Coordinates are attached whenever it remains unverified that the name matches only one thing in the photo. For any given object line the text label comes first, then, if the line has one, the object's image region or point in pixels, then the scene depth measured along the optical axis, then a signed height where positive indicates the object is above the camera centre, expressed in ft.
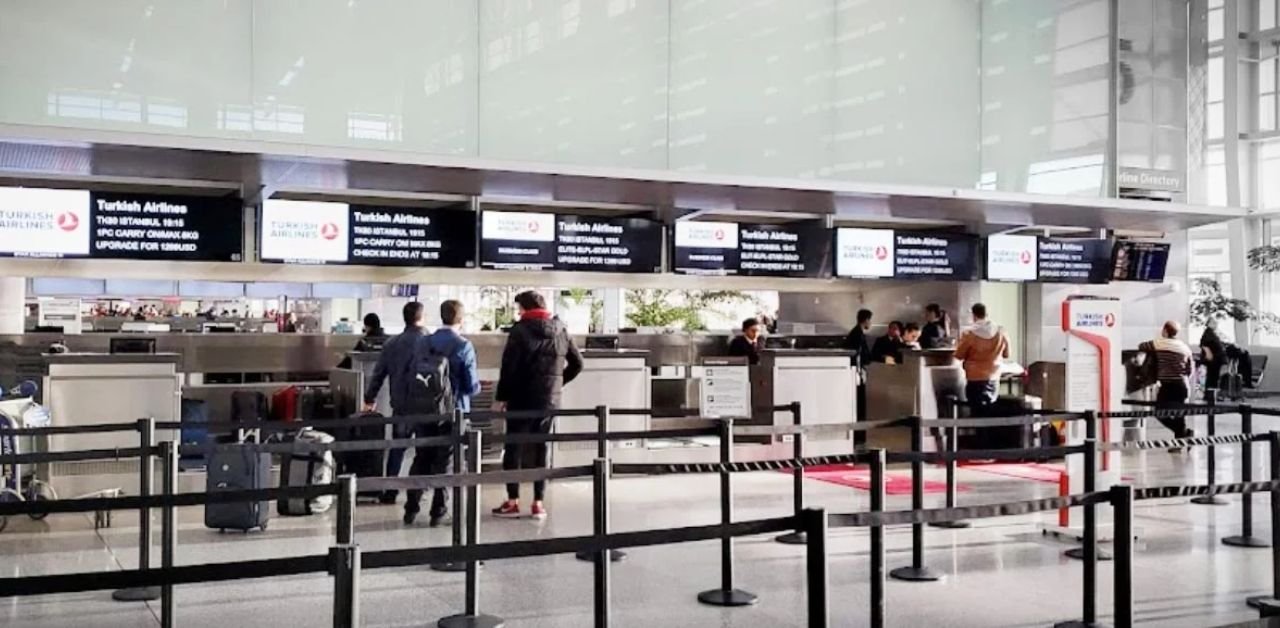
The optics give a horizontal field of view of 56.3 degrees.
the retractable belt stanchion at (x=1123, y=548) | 15.20 -2.75
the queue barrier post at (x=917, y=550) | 22.68 -4.17
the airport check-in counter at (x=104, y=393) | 31.78 -1.69
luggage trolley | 27.57 -2.64
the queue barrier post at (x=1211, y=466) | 32.96 -3.75
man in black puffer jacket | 30.50 -0.95
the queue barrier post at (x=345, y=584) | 10.44 -2.21
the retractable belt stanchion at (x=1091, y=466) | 17.99 -2.44
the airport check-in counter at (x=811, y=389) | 44.01 -1.99
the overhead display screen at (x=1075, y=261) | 49.60 +3.22
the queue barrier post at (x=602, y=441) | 24.02 -2.15
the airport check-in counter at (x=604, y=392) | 39.61 -1.96
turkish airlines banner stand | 30.19 -0.40
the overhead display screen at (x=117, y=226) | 31.71 +2.89
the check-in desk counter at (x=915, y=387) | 44.09 -1.89
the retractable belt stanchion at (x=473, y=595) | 18.74 -4.16
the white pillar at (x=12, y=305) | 51.49 +1.09
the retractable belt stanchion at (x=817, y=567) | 12.48 -2.43
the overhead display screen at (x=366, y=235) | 35.24 +2.96
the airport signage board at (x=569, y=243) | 38.19 +2.99
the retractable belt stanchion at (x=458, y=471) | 20.56 -2.77
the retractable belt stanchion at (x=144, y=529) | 20.42 -3.41
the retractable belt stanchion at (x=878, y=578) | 14.43 -3.05
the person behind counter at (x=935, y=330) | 50.96 +0.28
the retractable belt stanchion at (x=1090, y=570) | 17.88 -3.50
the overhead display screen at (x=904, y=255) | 44.06 +3.09
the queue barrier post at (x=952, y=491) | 27.74 -3.68
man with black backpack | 30.12 -1.26
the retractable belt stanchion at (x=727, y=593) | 20.66 -4.57
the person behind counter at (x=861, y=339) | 52.60 -0.16
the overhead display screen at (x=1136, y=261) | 51.83 +3.33
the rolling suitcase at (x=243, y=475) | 28.09 -3.53
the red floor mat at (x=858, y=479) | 35.42 -4.47
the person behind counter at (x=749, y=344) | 49.23 -0.37
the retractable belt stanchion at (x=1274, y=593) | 19.33 -4.29
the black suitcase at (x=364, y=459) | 33.58 -3.59
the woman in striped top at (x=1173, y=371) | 48.01 -1.32
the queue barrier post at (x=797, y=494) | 25.12 -3.37
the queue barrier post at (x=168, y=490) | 18.62 -2.53
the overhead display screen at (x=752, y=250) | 41.68 +3.02
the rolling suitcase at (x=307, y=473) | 30.42 -3.68
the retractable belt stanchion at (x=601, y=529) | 15.83 -2.88
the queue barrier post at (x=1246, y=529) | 26.25 -4.30
